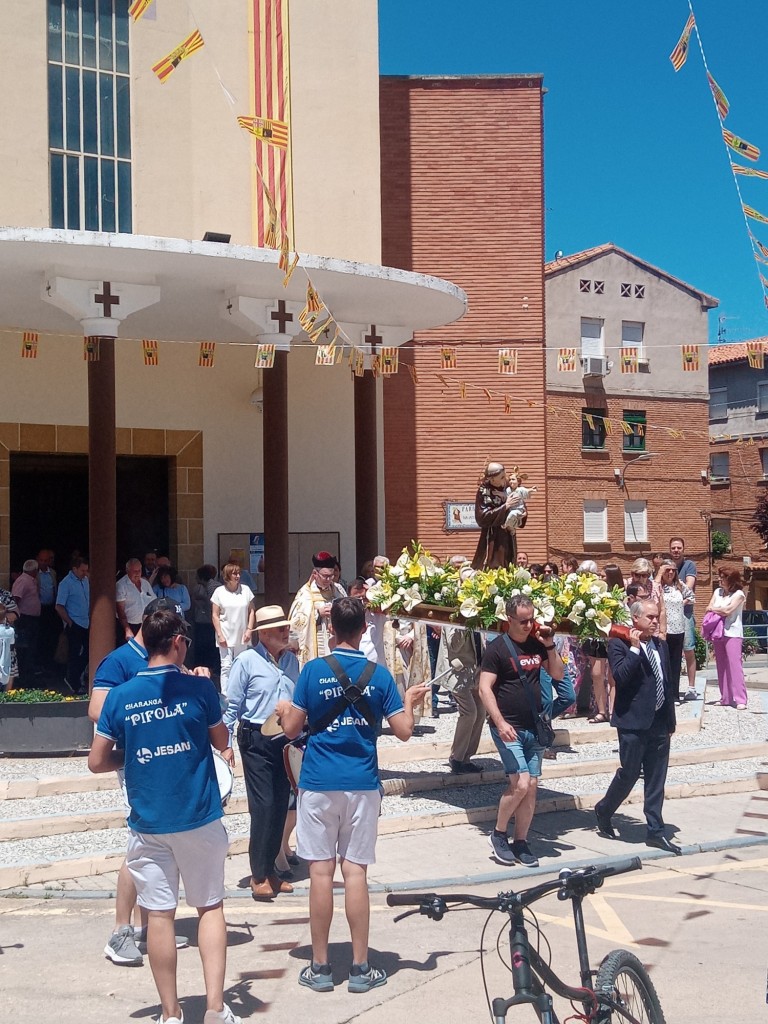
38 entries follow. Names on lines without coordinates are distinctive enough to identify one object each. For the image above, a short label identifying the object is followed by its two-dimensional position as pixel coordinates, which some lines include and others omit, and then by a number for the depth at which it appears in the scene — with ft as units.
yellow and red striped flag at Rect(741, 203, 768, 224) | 32.54
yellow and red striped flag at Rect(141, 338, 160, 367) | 47.01
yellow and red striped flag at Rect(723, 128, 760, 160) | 31.48
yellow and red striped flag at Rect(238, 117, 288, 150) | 38.22
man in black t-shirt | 25.81
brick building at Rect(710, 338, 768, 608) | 147.13
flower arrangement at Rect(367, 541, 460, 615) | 30.96
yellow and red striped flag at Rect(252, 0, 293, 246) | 49.42
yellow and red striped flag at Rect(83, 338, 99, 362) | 41.24
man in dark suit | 27.40
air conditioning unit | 123.13
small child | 38.47
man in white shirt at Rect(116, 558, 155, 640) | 44.57
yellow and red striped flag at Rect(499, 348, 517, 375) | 52.54
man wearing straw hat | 23.03
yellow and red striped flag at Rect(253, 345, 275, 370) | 44.06
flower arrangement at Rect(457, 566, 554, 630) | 28.37
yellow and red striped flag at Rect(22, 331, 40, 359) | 46.26
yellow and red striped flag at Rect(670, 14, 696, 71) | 29.30
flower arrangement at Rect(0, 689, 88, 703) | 36.63
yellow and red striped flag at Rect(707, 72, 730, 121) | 30.54
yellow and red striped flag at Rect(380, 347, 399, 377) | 49.52
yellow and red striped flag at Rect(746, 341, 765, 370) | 45.34
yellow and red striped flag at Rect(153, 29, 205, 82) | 34.81
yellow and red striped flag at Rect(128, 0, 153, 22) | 32.48
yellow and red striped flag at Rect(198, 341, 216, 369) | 47.47
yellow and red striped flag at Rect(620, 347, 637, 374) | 51.61
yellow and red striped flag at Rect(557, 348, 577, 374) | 50.36
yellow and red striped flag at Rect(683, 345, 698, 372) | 49.65
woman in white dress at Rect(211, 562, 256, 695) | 42.34
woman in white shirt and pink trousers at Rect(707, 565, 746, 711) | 47.14
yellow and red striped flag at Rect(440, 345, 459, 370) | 52.42
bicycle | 10.93
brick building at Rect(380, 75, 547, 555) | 61.62
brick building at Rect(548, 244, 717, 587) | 122.11
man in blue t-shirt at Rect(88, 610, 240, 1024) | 16.14
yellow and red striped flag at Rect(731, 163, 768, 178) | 31.73
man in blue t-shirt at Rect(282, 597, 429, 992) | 18.54
